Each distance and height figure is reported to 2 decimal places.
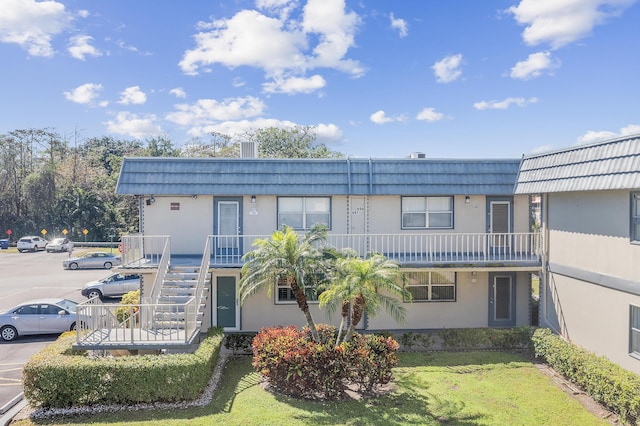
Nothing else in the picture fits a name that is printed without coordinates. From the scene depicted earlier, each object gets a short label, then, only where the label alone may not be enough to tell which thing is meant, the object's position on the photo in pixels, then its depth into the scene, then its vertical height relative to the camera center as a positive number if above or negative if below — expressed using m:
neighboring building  10.45 -0.93
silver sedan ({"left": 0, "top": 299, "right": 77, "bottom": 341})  15.30 -3.81
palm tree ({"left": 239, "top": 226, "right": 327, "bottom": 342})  11.27 -1.41
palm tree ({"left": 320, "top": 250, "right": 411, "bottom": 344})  10.62 -1.87
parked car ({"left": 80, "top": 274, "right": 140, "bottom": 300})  22.02 -3.84
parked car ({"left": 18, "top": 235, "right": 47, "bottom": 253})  42.56 -3.07
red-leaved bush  10.55 -3.80
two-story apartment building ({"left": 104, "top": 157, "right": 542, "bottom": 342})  15.38 -0.18
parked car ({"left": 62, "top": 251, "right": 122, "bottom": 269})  31.12 -3.54
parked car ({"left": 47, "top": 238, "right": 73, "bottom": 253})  42.12 -3.26
